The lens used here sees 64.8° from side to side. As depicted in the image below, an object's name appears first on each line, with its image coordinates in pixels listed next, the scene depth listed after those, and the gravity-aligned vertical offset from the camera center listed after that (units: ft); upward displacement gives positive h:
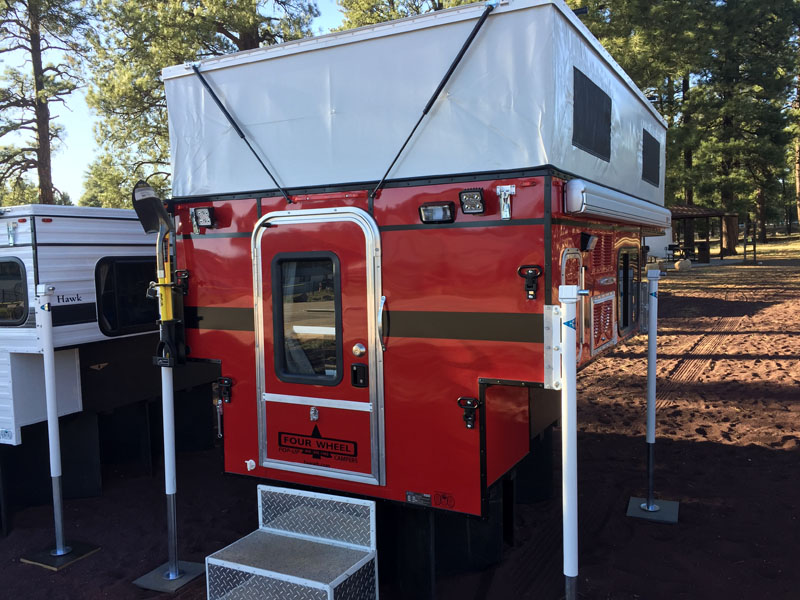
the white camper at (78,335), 17.01 -1.98
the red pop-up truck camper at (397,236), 11.03 +0.49
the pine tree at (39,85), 49.78 +16.10
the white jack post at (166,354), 14.08 -2.02
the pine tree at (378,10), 51.96 +20.95
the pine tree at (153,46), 46.03 +16.57
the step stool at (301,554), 11.28 -5.60
